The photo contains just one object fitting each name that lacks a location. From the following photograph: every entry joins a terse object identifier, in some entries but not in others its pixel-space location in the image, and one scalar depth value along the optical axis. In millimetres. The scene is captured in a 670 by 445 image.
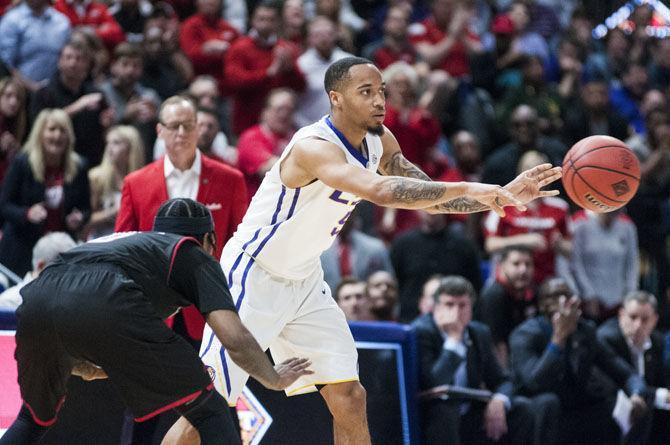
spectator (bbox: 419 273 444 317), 16755
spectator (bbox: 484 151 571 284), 19312
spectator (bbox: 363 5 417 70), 23125
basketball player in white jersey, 11320
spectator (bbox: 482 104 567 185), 20953
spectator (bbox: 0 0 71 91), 19937
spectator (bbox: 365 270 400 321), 17047
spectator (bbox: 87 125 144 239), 17656
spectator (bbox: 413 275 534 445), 14844
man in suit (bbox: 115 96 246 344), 13398
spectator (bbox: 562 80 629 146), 24703
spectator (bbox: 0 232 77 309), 14836
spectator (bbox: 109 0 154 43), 21937
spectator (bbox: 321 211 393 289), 18828
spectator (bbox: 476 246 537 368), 17734
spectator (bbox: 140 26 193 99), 20469
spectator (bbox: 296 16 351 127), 21172
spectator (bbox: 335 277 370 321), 16578
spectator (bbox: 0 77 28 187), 18453
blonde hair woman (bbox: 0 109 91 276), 16797
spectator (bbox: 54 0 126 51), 21062
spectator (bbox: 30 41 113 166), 18859
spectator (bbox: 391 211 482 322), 19172
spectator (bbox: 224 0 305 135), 20844
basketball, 11812
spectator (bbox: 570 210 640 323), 20109
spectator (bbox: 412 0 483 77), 23969
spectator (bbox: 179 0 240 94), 21625
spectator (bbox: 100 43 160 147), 19047
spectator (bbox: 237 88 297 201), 18625
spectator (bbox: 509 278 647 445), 15937
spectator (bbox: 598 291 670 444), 17141
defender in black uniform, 9352
